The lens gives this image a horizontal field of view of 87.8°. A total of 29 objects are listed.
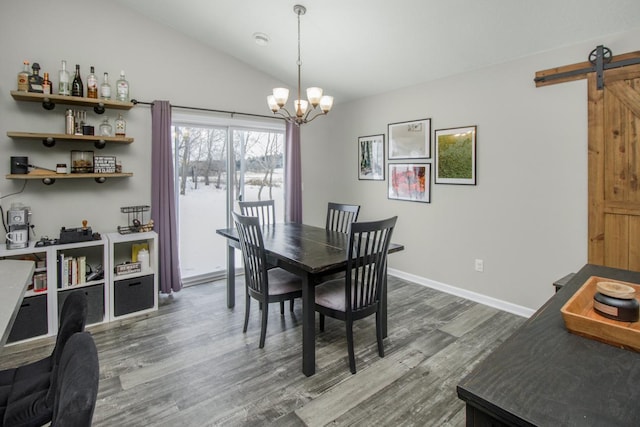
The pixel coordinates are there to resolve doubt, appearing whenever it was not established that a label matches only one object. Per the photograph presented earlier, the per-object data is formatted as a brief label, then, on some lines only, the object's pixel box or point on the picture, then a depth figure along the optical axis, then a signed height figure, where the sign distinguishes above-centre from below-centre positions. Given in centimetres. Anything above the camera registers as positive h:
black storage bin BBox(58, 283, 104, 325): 299 -87
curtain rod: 351 +117
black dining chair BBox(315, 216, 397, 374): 224 -56
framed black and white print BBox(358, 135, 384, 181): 450 +69
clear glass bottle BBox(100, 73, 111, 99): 320 +113
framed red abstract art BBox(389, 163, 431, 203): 392 +31
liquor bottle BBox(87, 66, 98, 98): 312 +114
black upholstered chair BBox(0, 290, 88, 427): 118 -71
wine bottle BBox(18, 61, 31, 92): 282 +107
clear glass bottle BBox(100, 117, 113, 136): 327 +77
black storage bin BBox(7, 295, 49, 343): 267 -92
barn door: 248 +29
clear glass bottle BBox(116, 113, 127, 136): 333 +80
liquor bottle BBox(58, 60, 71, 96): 299 +113
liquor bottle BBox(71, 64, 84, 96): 307 +113
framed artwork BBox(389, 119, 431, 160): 388 +82
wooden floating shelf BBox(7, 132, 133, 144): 282 +64
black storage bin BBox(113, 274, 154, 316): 311 -84
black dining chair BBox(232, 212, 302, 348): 250 -56
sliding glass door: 401 +36
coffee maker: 278 -17
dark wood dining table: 224 -36
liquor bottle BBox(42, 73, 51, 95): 288 +106
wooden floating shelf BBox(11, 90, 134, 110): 282 +97
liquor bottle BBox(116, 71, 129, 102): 328 +116
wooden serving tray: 93 -35
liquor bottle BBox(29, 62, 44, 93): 285 +109
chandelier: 268 +88
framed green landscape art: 345 +55
